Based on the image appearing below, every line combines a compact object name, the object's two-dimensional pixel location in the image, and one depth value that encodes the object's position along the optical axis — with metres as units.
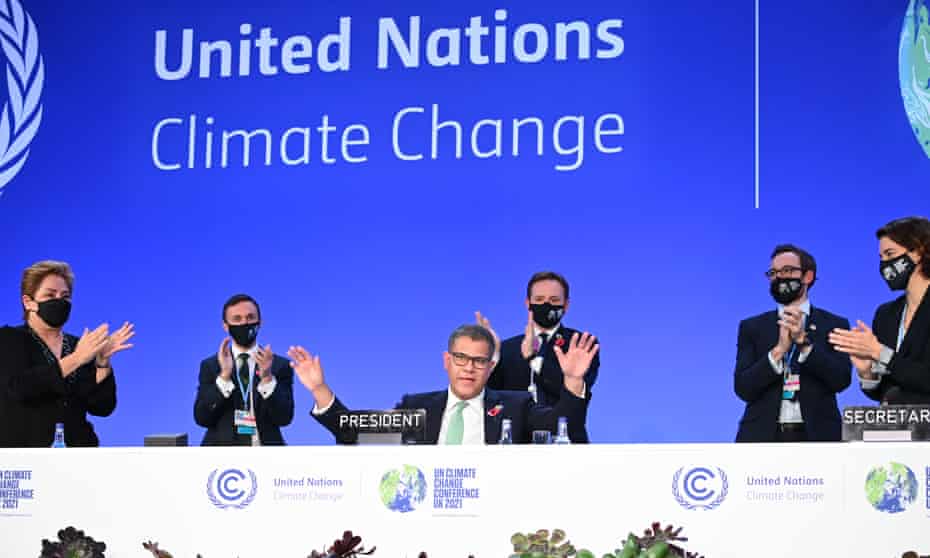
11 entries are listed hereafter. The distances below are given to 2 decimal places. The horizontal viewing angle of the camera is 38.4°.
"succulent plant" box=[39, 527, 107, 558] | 3.44
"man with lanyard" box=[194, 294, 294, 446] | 5.31
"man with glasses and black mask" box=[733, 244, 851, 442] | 4.92
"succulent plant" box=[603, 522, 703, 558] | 2.67
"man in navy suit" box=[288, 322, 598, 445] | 4.42
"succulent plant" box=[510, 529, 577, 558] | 3.02
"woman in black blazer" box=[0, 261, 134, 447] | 4.73
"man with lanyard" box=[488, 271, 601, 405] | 5.35
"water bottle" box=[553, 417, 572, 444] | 3.96
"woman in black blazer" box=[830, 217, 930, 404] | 4.30
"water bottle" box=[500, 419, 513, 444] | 4.10
